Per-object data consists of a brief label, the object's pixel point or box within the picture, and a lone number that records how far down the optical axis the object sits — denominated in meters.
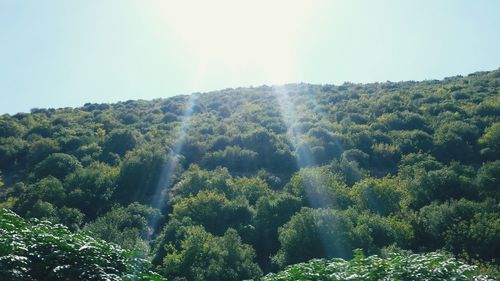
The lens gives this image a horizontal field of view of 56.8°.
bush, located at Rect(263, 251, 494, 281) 9.98
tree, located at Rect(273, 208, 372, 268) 24.14
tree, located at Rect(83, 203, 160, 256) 26.69
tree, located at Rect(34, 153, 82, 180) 40.22
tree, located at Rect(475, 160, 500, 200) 30.45
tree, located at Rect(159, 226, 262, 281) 22.64
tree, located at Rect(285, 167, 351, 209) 31.08
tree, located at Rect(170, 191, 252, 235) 30.42
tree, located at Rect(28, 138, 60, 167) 44.44
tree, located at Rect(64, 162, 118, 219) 35.20
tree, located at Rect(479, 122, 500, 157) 40.00
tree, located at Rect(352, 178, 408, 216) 30.86
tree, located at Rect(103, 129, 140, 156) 47.16
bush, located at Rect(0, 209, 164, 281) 8.91
